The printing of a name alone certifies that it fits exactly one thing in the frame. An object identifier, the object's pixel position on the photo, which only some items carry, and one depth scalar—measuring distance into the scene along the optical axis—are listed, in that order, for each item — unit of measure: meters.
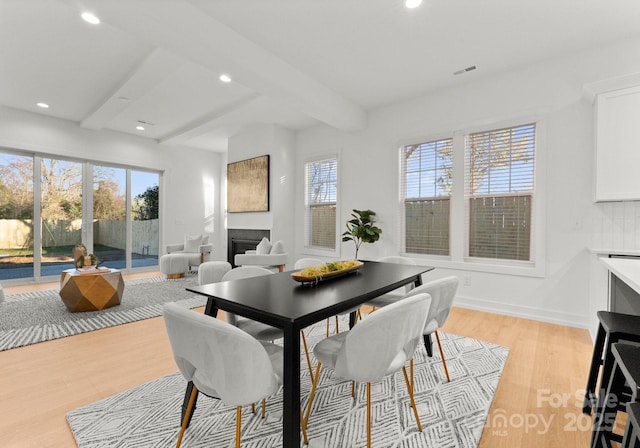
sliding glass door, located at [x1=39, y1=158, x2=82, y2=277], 5.77
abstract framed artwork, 5.93
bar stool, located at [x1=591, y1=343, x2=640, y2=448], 1.07
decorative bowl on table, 1.92
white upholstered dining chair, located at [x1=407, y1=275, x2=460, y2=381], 1.72
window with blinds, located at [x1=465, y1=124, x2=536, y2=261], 3.68
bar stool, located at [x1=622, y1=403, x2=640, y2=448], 0.79
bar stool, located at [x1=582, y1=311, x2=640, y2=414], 1.49
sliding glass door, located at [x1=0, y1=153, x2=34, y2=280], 5.36
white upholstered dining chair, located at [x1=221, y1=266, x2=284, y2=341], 1.90
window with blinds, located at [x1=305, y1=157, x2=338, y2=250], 5.61
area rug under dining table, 1.58
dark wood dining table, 1.24
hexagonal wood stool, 3.71
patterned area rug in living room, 3.07
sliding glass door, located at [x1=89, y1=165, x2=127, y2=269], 6.37
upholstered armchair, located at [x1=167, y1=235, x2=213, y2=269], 6.20
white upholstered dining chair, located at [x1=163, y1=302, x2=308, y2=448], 1.11
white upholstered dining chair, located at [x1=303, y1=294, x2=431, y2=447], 1.26
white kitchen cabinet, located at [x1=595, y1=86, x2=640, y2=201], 2.84
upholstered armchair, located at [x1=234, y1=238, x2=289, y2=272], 5.06
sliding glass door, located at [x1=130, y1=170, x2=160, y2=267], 6.92
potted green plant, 4.61
